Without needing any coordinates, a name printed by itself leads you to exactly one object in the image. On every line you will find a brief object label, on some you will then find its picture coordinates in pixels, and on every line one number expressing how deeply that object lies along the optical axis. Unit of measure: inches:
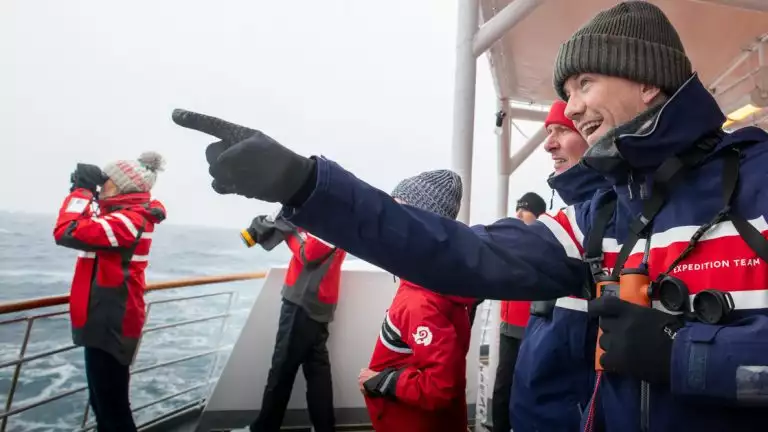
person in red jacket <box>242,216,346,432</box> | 85.9
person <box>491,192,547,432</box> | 80.2
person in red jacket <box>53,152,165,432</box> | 68.1
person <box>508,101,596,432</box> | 31.2
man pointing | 19.1
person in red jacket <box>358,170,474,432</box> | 44.4
